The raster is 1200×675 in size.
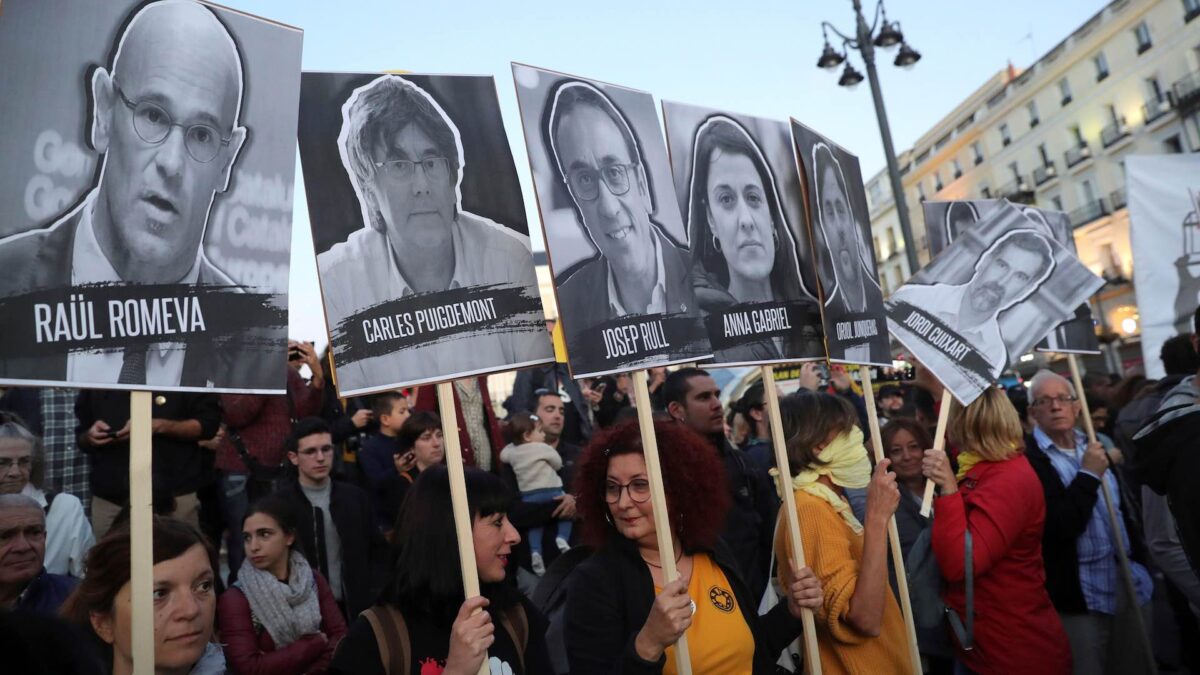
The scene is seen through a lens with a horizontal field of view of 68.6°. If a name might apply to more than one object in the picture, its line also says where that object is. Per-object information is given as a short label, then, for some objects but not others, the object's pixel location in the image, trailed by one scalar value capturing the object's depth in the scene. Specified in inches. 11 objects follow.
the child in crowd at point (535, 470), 246.2
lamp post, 452.4
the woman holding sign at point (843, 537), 138.3
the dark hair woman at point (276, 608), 148.1
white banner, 287.6
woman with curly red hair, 113.0
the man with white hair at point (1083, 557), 171.8
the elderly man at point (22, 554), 125.3
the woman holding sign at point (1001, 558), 157.3
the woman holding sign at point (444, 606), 105.0
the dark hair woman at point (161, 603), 101.7
